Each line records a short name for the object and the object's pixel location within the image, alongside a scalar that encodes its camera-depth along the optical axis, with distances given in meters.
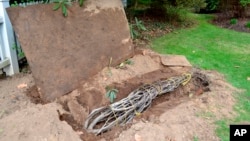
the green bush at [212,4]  8.60
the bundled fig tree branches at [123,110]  2.59
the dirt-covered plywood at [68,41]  2.83
